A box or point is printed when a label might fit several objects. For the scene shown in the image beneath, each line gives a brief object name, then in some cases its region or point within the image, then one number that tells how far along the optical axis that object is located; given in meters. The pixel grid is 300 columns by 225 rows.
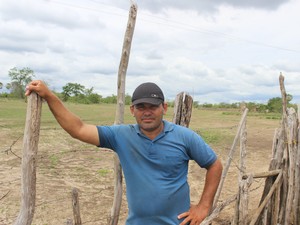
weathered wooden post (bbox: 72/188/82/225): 2.95
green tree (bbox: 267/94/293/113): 34.97
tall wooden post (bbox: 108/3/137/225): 3.15
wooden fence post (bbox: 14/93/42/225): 2.05
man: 2.24
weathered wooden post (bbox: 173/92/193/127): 3.50
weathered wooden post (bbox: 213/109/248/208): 4.01
